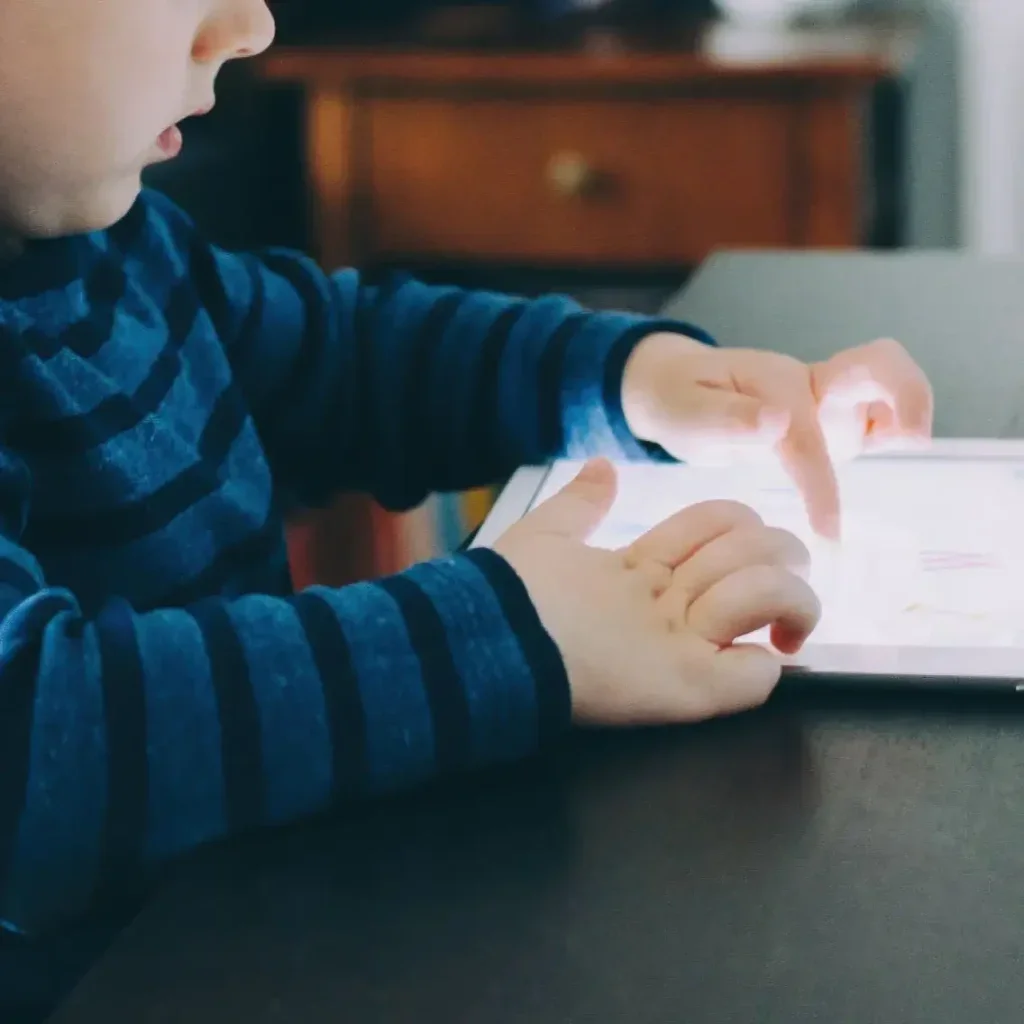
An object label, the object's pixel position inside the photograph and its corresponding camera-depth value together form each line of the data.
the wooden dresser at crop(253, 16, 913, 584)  2.17
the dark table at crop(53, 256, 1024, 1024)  0.77
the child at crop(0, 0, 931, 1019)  0.97
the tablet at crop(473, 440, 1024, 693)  1.10
